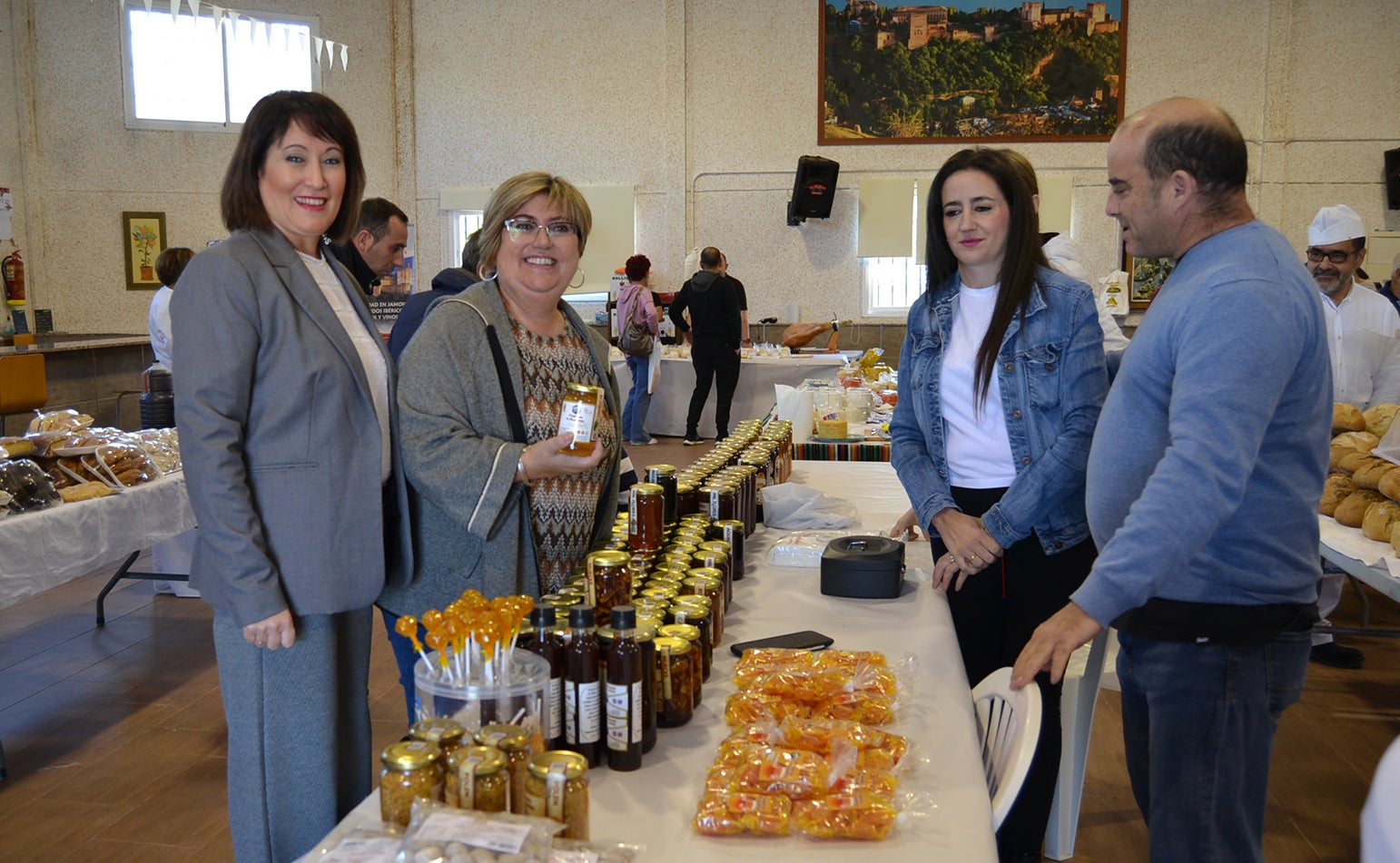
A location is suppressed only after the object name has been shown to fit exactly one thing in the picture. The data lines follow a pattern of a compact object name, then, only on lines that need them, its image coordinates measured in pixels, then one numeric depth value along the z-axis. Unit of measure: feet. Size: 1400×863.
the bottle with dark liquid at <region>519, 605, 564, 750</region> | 4.55
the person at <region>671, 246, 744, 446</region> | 29.30
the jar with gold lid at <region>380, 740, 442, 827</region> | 3.73
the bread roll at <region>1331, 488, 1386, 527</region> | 10.02
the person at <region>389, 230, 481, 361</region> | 9.37
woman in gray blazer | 5.68
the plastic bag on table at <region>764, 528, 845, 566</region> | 8.02
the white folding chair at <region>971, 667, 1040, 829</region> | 4.90
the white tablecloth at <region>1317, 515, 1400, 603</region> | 8.69
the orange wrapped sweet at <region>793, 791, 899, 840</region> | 4.19
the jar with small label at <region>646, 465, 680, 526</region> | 7.64
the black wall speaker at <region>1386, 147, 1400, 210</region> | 35.47
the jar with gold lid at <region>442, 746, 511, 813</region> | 3.73
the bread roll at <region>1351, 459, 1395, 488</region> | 9.96
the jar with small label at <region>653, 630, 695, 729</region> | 5.01
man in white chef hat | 14.24
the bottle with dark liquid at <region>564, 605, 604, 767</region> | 4.47
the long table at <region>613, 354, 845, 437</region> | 30.99
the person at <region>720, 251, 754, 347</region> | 31.05
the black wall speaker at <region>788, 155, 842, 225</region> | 37.73
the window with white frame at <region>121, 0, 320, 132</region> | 36.81
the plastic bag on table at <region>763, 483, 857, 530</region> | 9.15
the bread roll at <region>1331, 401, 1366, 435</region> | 11.98
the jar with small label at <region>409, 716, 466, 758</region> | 3.87
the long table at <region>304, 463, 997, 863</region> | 4.17
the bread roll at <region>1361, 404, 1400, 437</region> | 11.61
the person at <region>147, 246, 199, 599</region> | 15.90
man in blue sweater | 4.86
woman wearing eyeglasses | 6.42
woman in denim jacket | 7.02
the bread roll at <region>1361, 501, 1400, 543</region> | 9.44
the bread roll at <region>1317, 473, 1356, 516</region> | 10.45
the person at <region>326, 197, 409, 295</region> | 12.07
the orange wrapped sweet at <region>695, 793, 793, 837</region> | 4.21
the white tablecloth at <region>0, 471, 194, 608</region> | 9.75
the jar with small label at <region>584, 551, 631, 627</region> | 5.45
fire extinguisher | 34.32
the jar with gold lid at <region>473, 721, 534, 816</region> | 3.88
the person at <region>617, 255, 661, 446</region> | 29.12
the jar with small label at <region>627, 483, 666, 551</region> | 6.82
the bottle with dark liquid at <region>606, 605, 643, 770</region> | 4.48
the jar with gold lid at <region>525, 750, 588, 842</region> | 3.72
